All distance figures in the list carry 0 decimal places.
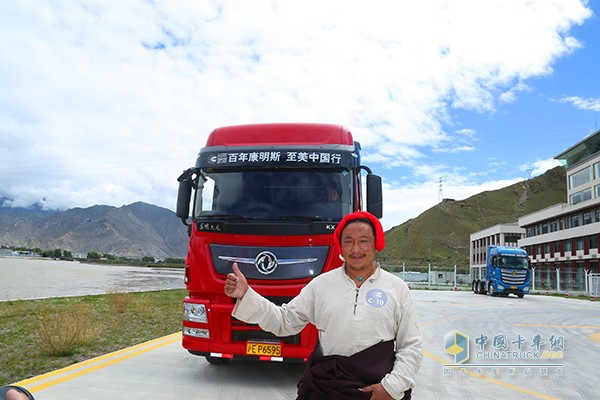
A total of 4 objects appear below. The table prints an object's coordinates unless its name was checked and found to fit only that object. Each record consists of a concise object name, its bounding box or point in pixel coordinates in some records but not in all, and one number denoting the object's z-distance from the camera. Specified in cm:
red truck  514
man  257
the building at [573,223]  5228
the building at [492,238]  8000
